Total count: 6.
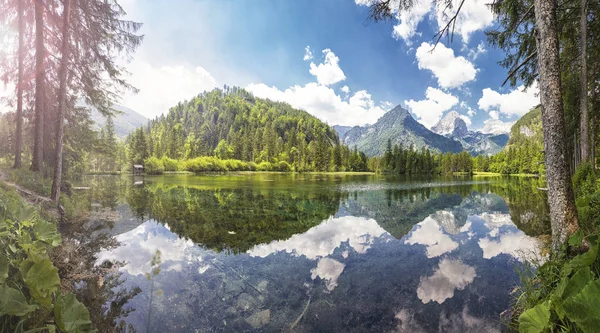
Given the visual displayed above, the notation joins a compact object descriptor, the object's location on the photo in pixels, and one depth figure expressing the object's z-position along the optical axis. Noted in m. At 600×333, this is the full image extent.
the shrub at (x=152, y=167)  71.06
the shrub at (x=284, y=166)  110.50
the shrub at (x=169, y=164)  82.44
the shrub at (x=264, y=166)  107.94
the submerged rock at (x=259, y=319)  4.11
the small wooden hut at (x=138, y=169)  72.70
